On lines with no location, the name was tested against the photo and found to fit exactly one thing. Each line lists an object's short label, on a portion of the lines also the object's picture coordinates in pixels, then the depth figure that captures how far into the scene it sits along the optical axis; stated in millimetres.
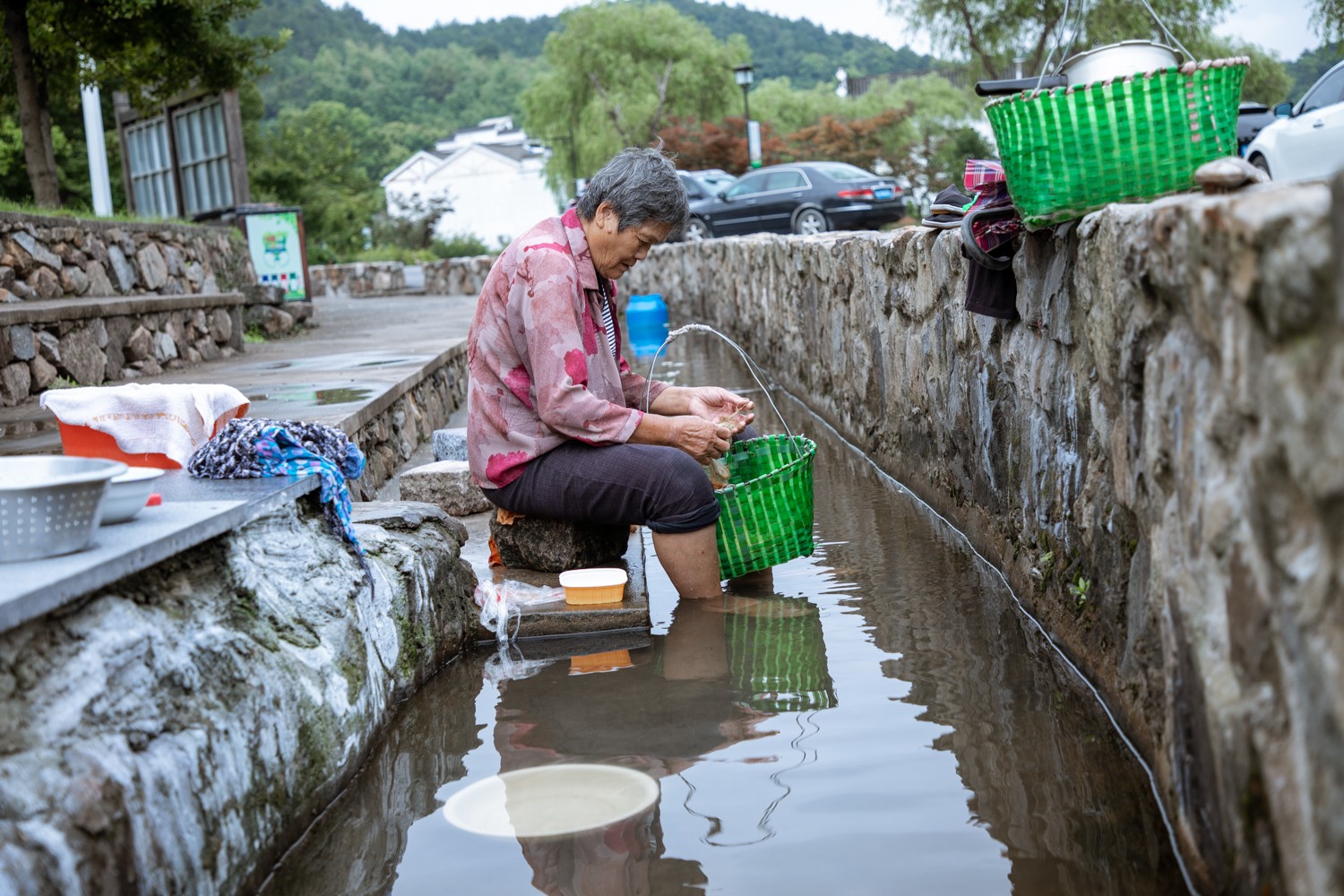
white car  8508
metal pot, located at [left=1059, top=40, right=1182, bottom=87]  3074
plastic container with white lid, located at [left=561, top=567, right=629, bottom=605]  3736
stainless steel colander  2059
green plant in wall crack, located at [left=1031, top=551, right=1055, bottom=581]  3527
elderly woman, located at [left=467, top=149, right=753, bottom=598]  3561
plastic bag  3758
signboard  13438
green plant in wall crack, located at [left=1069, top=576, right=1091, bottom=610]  3146
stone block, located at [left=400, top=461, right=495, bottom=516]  4988
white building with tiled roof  60084
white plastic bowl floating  2531
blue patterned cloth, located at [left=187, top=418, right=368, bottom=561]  3143
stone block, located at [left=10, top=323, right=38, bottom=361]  6773
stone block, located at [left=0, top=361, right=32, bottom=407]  6633
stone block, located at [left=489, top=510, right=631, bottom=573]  3914
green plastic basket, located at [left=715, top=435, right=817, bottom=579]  3916
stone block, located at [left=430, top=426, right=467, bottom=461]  5797
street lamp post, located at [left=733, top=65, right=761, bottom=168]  23672
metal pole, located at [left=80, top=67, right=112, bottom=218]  13367
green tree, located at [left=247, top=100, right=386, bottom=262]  28125
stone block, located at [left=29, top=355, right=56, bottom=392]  6961
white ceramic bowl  2359
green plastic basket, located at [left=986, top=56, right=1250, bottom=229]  2895
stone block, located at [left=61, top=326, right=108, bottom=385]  7340
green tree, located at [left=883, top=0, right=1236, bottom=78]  24906
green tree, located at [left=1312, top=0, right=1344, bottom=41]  19516
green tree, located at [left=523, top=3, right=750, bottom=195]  39219
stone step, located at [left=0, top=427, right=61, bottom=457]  4906
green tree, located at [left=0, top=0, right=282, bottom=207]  10047
